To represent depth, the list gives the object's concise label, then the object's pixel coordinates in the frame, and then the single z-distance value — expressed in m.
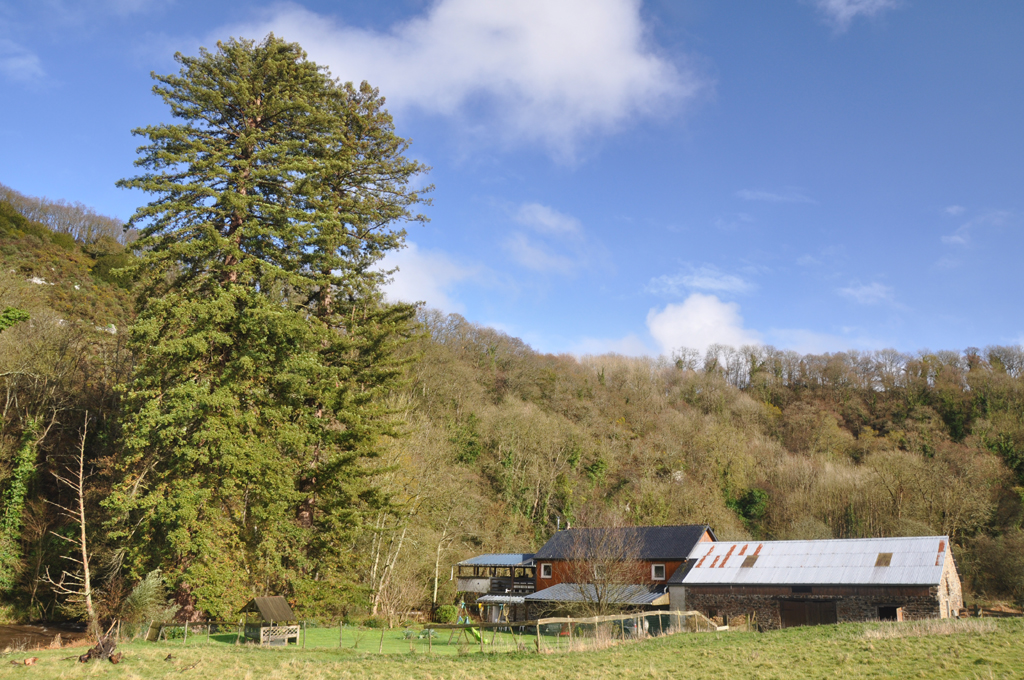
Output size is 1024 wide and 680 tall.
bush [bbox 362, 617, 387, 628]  28.99
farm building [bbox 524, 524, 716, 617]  29.71
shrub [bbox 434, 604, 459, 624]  36.16
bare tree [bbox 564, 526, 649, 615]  28.28
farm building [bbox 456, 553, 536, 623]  37.75
